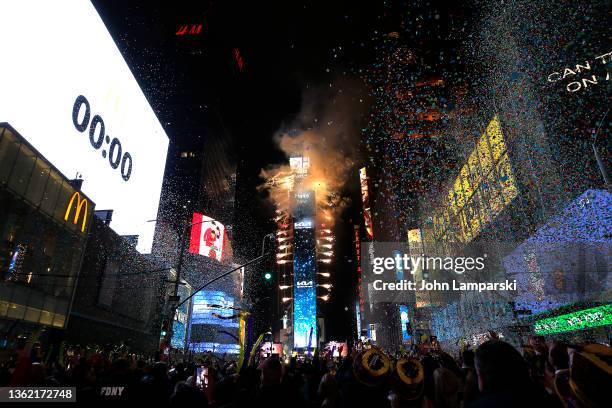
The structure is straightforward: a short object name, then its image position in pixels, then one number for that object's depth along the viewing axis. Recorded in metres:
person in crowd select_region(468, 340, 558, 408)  2.10
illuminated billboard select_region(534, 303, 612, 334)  18.34
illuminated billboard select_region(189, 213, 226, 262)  69.62
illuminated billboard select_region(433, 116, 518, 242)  28.11
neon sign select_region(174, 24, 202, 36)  124.69
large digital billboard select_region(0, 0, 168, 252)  20.34
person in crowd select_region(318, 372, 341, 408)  5.76
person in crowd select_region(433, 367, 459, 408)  4.90
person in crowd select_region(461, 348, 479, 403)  4.53
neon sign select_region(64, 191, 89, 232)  24.39
